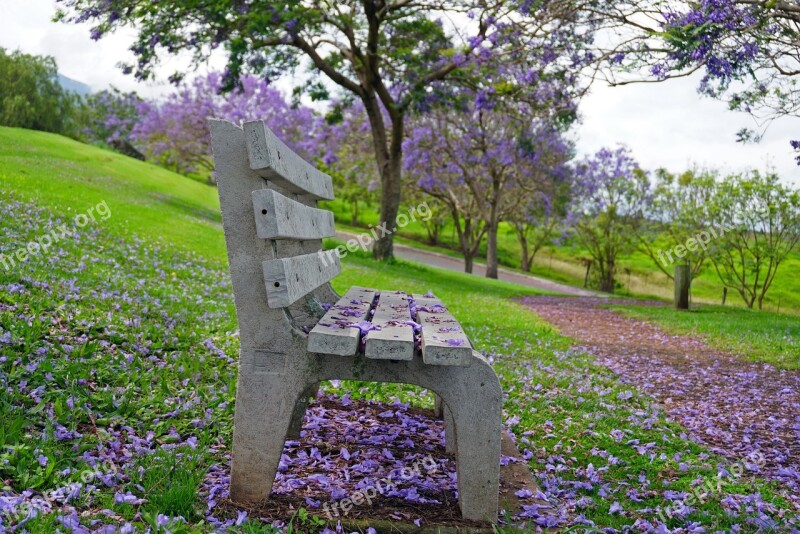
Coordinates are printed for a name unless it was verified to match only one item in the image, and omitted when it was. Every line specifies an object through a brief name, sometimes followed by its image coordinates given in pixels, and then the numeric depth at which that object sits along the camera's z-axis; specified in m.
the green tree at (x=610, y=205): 30.95
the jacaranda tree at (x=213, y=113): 40.94
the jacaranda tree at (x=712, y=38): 7.34
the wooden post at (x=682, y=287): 18.36
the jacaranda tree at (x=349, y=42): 15.27
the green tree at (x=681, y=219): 26.58
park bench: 2.85
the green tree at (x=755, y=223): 22.72
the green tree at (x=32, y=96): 37.56
